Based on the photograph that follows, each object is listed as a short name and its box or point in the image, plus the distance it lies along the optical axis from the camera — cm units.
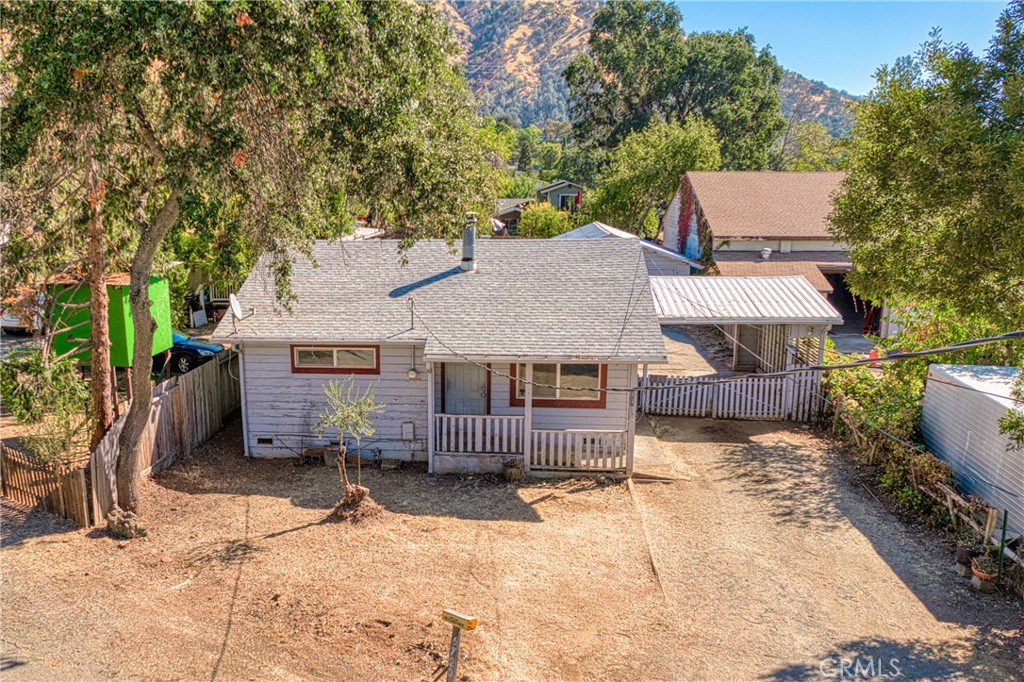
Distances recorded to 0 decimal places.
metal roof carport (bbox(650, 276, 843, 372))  1642
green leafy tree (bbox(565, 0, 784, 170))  5125
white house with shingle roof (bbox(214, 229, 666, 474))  1325
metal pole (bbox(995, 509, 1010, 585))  953
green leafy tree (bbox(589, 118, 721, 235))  3878
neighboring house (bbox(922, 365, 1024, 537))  1047
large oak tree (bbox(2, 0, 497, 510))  818
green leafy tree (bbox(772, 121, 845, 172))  5469
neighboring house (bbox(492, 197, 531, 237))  5356
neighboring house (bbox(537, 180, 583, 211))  5812
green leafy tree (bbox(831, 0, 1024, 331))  967
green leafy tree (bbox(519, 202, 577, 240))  4175
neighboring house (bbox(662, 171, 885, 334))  2623
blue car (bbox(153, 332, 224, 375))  1961
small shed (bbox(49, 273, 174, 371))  1672
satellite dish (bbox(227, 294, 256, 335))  1352
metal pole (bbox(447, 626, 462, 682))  643
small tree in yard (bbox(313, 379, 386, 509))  1153
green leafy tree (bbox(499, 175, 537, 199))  7294
